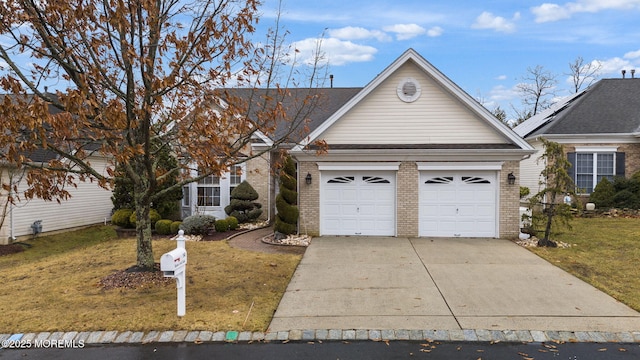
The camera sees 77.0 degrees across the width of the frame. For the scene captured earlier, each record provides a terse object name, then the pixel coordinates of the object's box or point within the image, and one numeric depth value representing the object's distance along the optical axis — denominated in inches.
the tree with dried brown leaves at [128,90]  211.9
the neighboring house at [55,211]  540.4
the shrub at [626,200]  688.4
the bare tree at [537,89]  1689.2
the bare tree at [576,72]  1614.5
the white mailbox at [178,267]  223.9
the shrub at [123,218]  562.6
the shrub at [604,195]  712.4
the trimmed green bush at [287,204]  500.4
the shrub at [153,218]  549.0
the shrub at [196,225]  528.4
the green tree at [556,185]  446.9
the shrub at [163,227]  547.8
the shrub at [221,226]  557.6
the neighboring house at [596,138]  741.3
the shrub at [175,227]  544.0
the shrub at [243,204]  601.7
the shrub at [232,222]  569.3
